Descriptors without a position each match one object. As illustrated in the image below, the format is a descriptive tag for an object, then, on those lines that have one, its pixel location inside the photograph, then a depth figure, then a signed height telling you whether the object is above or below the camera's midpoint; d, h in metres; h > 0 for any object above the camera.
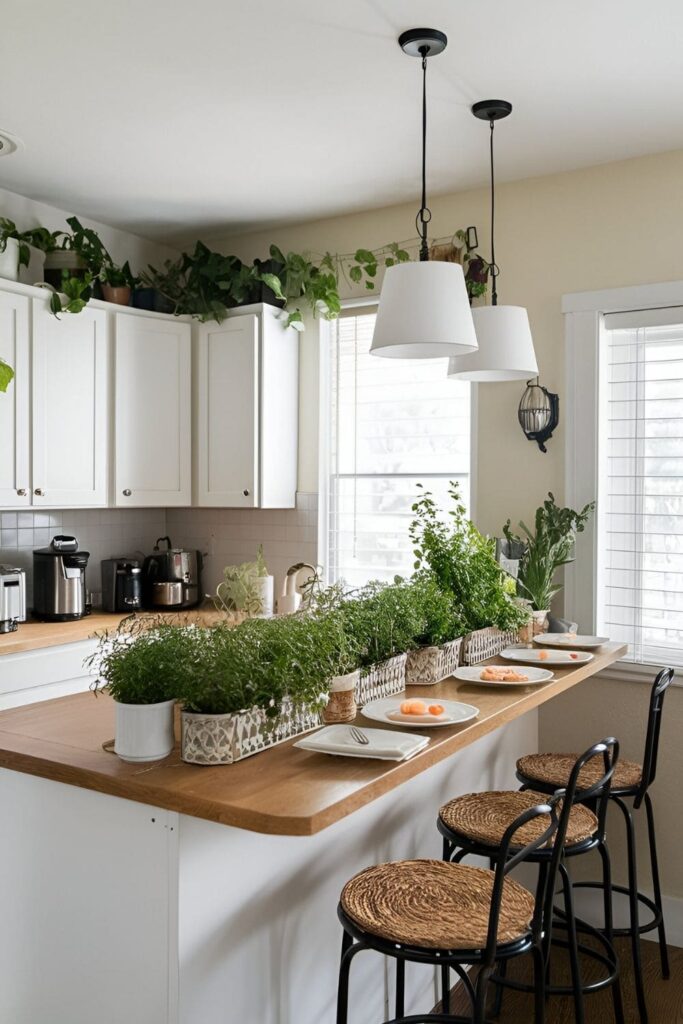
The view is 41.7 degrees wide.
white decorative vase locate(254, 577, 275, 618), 4.11 -0.45
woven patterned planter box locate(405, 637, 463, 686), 2.47 -0.47
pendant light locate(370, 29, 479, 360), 2.26 +0.48
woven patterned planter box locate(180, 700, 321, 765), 1.73 -0.47
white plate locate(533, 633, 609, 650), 3.07 -0.50
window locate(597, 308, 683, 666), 3.42 +0.04
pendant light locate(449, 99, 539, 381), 2.71 +0.46
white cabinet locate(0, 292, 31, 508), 3.63 +0.35
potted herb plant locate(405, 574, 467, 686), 2.45 -0.40
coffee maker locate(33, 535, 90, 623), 3.85 -0.38
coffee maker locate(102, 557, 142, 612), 4.18 -0.42
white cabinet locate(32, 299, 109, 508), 3.77 +0.38
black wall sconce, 3.62 +0.34
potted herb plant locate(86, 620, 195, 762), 1.73 -0.39
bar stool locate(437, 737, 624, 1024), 2.21 -0.86
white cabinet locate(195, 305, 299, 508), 4.19 +0.40
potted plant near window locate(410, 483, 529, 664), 2.71 -0.24
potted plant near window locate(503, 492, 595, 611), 3.36 -0.20
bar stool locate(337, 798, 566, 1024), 1.72 -0.86
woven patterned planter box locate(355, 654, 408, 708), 2.22 -0.47
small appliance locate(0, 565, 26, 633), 3.54 -0.41
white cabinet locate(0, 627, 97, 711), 3.34 -0.69
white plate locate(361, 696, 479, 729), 2.02 -0.51
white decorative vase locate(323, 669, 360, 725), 2.06 -0.48
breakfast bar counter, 1.65 -0.78
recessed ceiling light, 3.01 +1.23
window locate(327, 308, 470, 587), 4.04 +0.23
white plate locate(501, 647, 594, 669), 2.77 -0.50
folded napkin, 1.78 -0.51
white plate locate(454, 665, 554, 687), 2.48 -0.51
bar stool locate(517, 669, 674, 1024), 2.71 -0.90
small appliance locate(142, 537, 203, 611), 4.30 -0.41
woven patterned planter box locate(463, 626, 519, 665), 2.74 -0.47
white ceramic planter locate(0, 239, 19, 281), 3.69 +0.97
